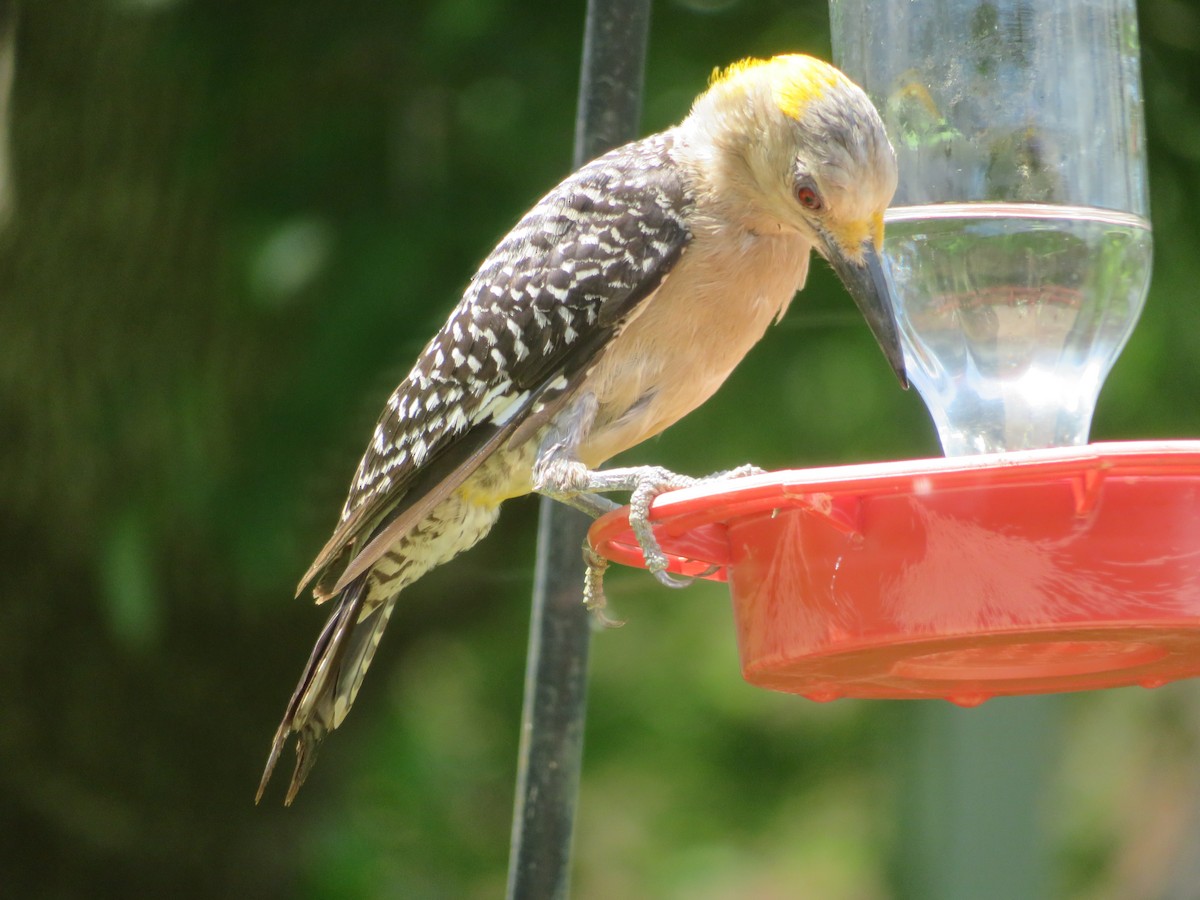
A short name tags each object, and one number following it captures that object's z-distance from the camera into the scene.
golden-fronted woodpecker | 7.25
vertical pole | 6.32
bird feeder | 4.82
